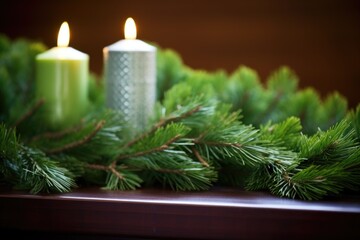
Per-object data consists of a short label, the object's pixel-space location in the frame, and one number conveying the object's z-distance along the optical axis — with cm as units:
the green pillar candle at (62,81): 94
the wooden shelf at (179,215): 75
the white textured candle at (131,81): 92
